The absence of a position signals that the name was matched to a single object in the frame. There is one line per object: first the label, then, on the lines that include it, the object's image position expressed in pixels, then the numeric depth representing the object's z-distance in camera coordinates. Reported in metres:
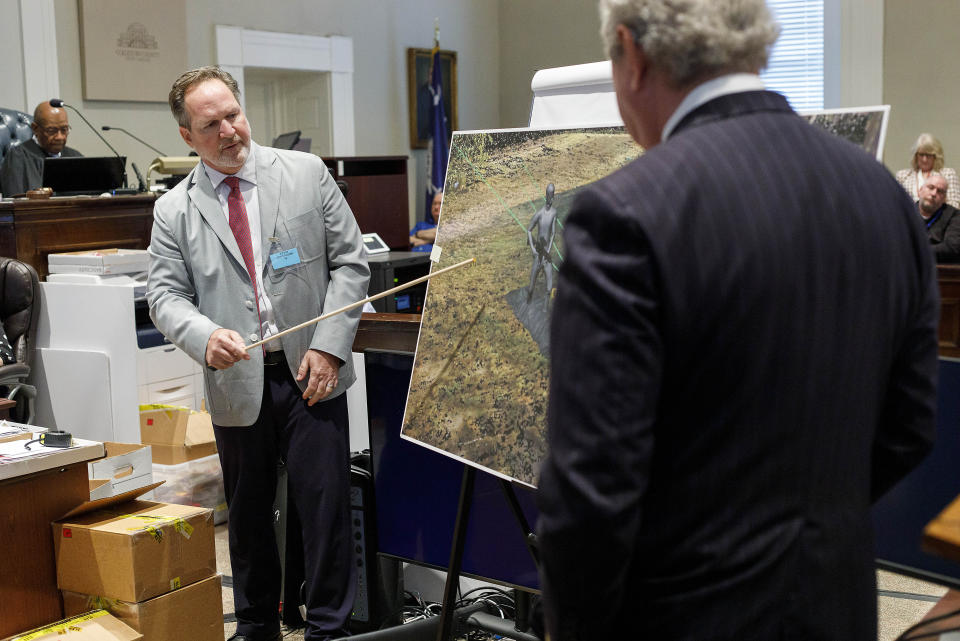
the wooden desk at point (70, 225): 4.28
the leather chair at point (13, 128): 5.87
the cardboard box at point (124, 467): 3.31
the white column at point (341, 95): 8.58
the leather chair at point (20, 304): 3.99
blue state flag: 9.23
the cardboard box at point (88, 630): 2.21
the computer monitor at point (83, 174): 4.67
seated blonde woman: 6.93
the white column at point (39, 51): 6.42
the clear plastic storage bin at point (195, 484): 3.69
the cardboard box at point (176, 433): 3.83
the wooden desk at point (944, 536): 1.14
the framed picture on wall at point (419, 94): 9.30
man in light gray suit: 2.41
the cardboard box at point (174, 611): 2.32
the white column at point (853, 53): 8.27
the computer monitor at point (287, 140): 5.65
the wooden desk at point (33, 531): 2.27
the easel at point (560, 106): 1.87
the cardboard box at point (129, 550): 2.31
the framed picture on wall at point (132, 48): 6.81
